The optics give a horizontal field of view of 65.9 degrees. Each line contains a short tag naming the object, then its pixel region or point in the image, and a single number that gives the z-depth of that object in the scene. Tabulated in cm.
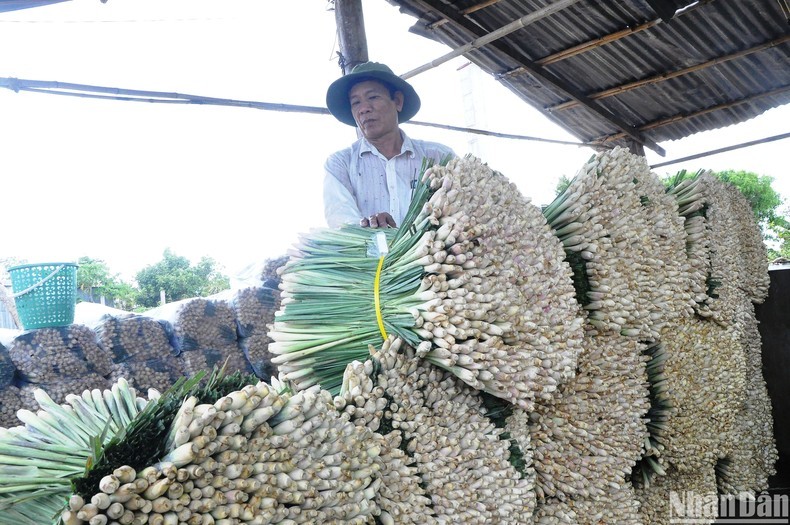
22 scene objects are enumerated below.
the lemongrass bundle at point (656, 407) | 244
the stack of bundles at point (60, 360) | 297
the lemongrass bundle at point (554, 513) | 179
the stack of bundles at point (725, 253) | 301
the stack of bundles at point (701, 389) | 255
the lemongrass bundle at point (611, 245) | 200
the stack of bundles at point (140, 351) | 328
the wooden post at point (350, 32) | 418
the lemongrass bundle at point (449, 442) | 139
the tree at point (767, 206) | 1353
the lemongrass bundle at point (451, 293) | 146
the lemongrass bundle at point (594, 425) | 182
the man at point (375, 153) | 266
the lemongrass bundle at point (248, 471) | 85
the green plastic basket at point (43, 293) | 306
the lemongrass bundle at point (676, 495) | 249
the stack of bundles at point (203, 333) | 354
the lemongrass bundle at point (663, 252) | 235
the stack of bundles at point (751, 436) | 308
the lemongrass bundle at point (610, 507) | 188
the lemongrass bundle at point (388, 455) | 128
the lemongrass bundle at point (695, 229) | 280
